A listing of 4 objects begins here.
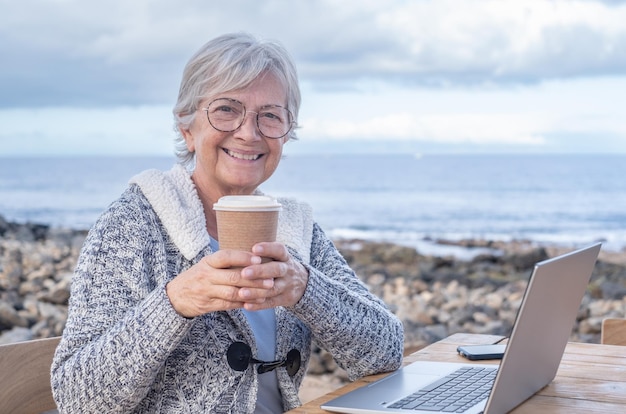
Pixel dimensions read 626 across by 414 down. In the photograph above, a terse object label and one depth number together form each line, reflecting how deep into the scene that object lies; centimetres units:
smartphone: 214
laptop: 146
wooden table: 171
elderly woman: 170
